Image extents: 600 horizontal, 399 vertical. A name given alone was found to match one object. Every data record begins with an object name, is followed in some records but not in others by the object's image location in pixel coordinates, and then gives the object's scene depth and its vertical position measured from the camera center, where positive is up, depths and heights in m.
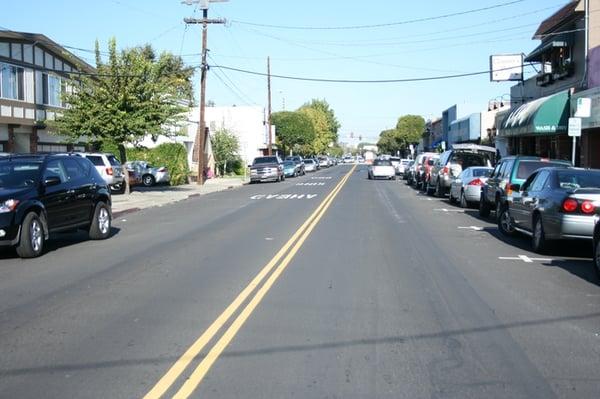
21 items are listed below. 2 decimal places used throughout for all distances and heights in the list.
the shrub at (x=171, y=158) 41.94 +0.06
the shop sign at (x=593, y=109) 24.03 +1.75
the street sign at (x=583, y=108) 20.62 +1.55
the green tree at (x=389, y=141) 133.25 +3.72
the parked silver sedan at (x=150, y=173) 40.09 -0.81
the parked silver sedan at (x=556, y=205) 11.63 -0.82
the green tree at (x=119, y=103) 28.44 +2.32
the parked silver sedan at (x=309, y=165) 78.74 -0.66
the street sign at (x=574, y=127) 19.96 +0.93
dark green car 16.47 -0.34
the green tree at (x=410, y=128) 124.88 +5.67
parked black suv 12.27 -0.80
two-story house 32.00 +3.47
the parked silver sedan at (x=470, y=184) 22.42 -0.81
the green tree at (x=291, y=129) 102.19 +4.41
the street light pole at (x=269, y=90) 65.75 +6.56
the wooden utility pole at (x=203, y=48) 39.50 +6.37
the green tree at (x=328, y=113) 144.00 +9.66
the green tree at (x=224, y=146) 53.97 +1.03
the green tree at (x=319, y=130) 113.66 +5.35
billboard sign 44.03 +5.87
